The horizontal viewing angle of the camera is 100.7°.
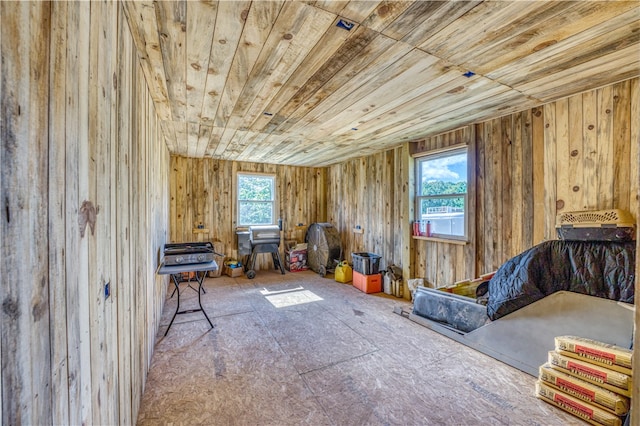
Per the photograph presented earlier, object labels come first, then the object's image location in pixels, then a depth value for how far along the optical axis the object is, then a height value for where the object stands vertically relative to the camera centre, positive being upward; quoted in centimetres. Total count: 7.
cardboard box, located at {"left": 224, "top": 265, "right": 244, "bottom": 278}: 558 -129
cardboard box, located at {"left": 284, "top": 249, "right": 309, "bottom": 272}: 608 -115
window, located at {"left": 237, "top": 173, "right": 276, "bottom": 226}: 605 +28
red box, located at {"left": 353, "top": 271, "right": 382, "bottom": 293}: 453 -125
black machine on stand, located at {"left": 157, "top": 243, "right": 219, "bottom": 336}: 278 -55
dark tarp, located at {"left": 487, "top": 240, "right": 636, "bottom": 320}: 201 -54
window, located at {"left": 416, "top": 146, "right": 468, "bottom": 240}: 357 +26
